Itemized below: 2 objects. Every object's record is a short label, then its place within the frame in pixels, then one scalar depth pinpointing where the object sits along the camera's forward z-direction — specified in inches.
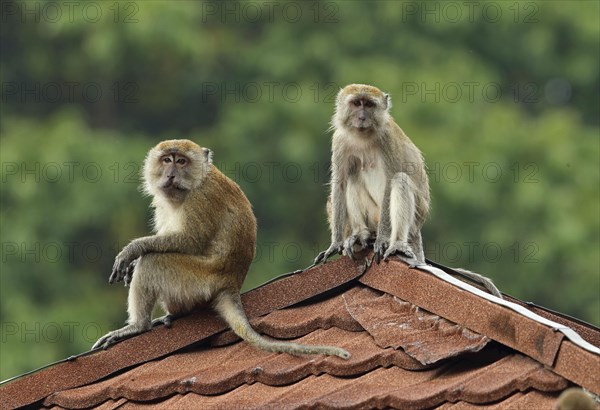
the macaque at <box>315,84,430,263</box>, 759.7
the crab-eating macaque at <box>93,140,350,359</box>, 662.5
